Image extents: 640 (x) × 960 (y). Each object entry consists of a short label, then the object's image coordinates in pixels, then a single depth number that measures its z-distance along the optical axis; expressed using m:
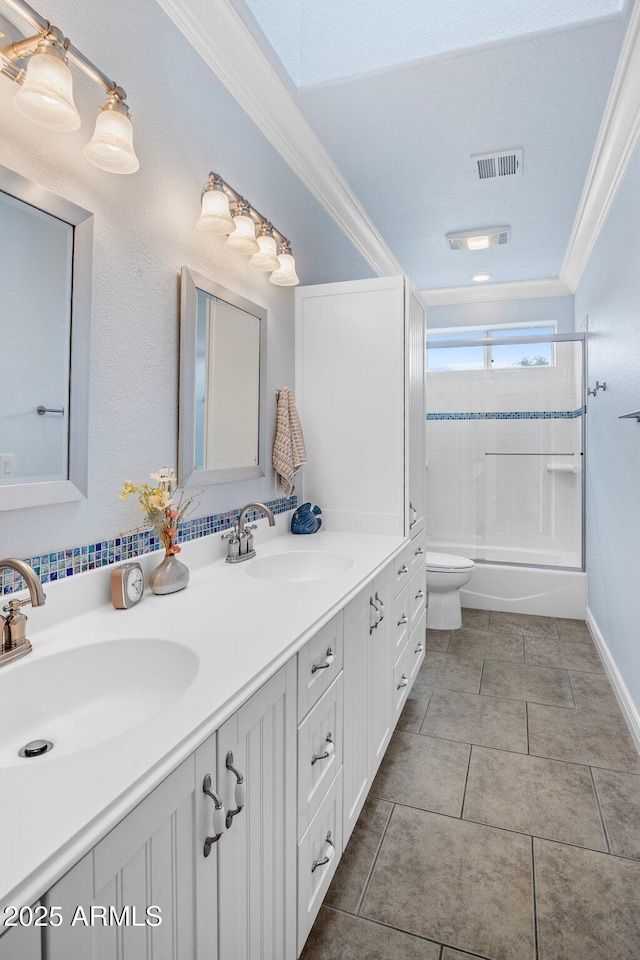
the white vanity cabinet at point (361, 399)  2.30
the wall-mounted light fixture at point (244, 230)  1.60
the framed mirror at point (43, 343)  1.07
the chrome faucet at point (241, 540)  1.79
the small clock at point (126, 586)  1.27
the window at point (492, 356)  3.99
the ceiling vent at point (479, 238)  3.27
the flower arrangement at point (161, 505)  1.37
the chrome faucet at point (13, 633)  0.95
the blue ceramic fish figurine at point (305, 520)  2.29
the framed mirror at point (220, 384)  1.63
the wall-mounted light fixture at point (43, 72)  1.00
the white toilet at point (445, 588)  3.33
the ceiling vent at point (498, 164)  2.46
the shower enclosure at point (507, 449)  3.91
